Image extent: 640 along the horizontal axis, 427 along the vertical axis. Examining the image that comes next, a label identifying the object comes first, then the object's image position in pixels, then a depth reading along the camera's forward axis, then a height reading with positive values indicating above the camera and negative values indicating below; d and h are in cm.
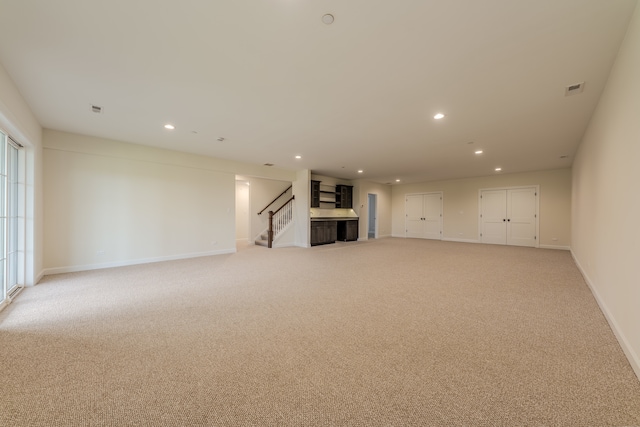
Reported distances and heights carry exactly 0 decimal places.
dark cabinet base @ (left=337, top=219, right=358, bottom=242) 1012 -75
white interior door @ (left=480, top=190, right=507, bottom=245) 920 -13
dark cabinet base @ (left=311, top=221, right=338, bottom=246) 882 -74
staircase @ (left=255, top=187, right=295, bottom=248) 882 -30
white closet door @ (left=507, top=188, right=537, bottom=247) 861 -15
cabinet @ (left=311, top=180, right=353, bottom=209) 1002 +65
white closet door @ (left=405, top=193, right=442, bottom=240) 1089 -16
